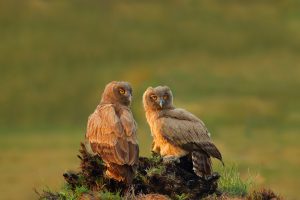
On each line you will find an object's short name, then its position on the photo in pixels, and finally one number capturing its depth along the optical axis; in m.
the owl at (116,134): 17.16
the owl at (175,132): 18.56
